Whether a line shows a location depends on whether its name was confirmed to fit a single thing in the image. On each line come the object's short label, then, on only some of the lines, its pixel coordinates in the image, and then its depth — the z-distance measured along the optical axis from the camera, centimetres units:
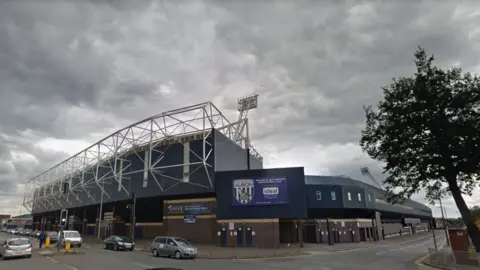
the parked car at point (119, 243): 3606
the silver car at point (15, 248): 2570
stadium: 4219
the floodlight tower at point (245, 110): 5924
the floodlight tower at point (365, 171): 12075
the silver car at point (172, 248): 2728
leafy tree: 2712
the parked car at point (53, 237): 5186
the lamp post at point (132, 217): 3841
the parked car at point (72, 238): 3959
